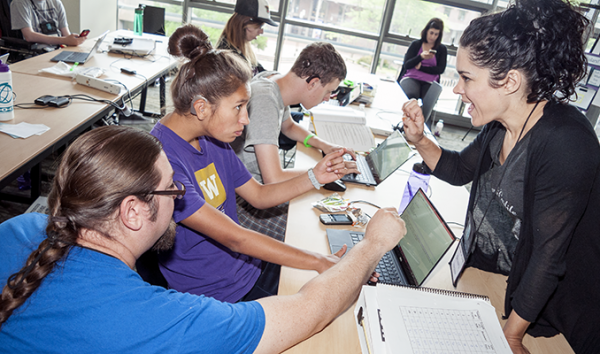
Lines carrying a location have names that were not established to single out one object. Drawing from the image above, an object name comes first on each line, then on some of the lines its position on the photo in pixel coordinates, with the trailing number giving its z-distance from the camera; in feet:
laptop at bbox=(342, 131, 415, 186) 5.55
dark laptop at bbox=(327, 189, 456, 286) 3.63
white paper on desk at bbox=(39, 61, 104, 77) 8.92
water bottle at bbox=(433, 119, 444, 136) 15.39
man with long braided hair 2.09
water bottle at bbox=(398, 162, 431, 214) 5.53
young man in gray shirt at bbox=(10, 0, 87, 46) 11.62
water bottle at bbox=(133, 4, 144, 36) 13.43
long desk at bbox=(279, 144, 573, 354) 3.29
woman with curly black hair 3.18
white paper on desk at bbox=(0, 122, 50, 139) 5.88
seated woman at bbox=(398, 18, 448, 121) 15.21
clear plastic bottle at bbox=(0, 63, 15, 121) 5.74
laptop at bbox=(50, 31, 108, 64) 9.88
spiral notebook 2.94
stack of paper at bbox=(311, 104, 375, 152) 7.70
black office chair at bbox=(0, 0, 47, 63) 11.32
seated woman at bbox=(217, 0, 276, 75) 9.12
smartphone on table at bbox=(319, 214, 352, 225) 4.91
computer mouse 5.78
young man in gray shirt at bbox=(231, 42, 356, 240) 5.66
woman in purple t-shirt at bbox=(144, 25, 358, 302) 3.91
